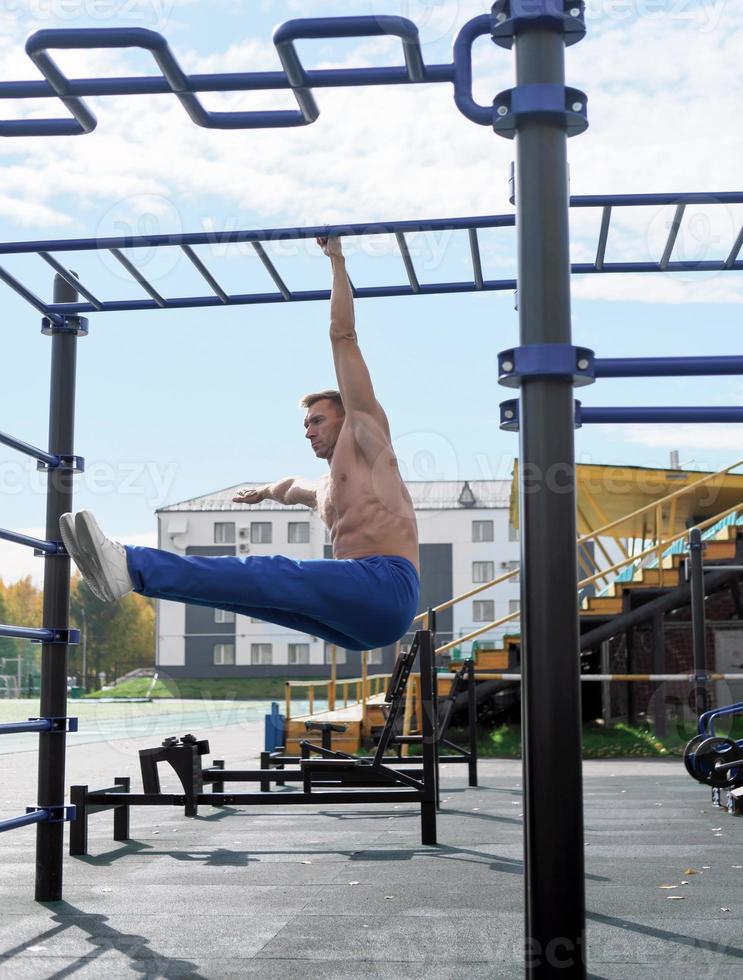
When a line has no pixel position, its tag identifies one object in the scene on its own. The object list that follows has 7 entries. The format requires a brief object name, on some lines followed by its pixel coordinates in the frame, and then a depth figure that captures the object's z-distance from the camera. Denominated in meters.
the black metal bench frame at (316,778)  5.53
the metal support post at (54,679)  4.21
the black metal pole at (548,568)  1.87
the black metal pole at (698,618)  8.64
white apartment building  47.88
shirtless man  3.11
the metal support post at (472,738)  8.86
